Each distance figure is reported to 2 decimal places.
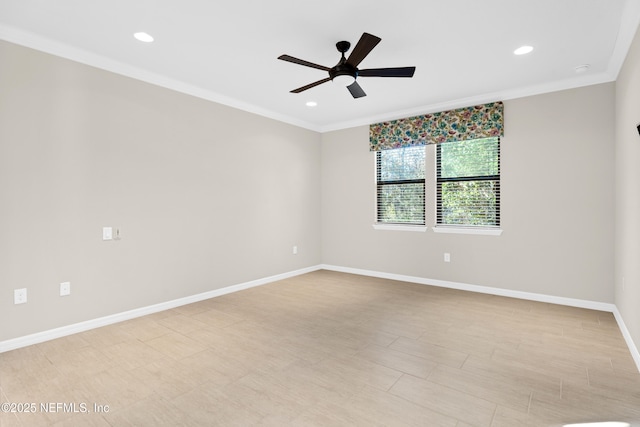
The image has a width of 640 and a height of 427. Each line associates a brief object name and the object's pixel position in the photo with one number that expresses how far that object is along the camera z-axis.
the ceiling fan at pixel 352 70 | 2.61
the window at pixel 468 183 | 4.48
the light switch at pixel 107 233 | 3.30
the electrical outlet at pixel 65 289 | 3.03
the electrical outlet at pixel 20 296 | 2.77
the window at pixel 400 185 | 5.16
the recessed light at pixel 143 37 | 2.81
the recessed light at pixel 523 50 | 3.04
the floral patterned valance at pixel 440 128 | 4.36
